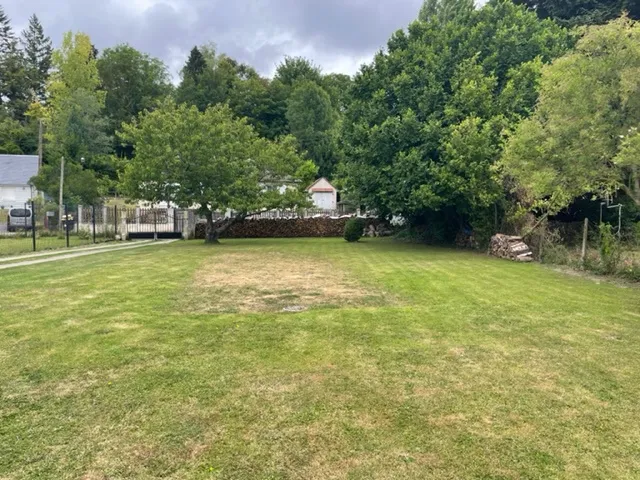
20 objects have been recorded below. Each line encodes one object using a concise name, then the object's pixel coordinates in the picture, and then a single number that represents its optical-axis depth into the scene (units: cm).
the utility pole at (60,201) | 2238
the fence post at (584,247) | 1108
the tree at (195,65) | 5225
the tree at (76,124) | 2883
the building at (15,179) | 3688
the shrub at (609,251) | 1012
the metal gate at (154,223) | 2297
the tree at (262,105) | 4880
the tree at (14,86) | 5028
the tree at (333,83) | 5148
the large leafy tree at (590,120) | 754
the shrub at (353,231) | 2139
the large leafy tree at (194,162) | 1723
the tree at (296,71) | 5431
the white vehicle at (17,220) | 2443
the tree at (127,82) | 5009
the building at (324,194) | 3957
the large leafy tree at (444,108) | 1472
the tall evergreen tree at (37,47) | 5792
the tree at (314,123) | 4525
